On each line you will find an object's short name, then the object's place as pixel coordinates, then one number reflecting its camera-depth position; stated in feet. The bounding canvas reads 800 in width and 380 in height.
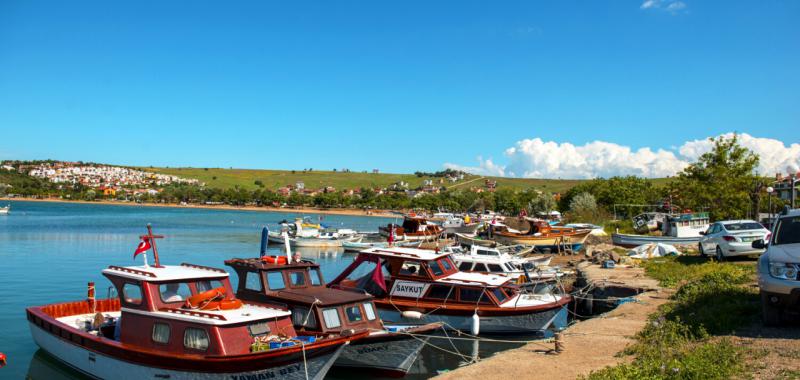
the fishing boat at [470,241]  167.43
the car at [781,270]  38.75
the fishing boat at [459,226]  239.50
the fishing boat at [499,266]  95.62
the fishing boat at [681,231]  138.13
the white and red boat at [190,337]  44.93
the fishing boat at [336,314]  53.52
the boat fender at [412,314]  65.62
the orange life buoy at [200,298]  49.70
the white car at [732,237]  83.56
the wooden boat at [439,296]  71.87
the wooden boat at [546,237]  165.89
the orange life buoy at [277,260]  62.59
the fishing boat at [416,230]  224.33
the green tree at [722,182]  167.43
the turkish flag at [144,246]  56.76
